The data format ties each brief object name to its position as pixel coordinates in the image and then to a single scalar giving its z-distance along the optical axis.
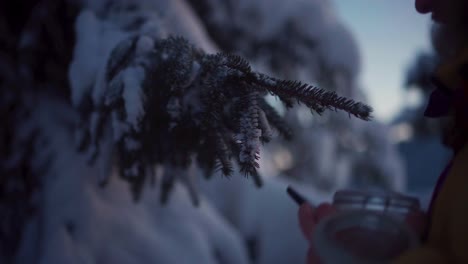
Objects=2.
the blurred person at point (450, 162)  0.63
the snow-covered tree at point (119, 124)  0.93
